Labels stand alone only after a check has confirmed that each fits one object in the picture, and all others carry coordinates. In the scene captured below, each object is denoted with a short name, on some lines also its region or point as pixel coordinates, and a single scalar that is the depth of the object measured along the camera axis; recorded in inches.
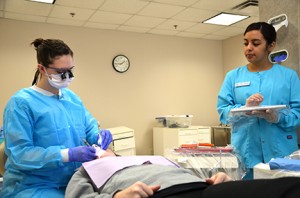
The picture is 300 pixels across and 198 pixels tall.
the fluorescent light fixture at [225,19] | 161.6
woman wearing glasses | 48.4
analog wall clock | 183.3
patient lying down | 20.2
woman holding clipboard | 56.7
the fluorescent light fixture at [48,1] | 131.7
